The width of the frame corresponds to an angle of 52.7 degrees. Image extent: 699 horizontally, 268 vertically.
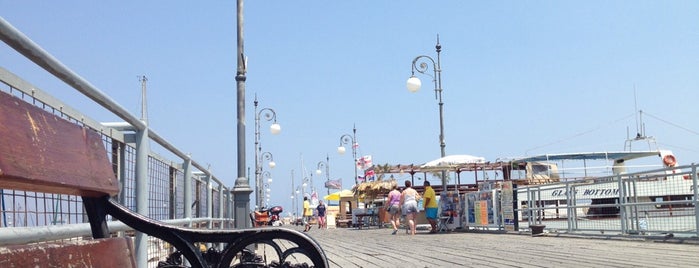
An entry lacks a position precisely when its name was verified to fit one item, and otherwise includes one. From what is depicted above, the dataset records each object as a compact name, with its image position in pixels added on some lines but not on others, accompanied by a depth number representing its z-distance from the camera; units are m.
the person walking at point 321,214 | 35.34
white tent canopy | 26.55
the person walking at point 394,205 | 21.12
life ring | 39.86
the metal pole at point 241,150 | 12.47
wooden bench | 1.77
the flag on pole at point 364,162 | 37.12
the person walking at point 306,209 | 33.81
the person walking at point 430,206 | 21.03
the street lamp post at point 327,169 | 67.51
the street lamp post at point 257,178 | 40.94
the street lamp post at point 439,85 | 24.47
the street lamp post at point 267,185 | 74.46
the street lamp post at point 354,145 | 45.72
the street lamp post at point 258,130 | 29.17
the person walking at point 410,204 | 19.91
